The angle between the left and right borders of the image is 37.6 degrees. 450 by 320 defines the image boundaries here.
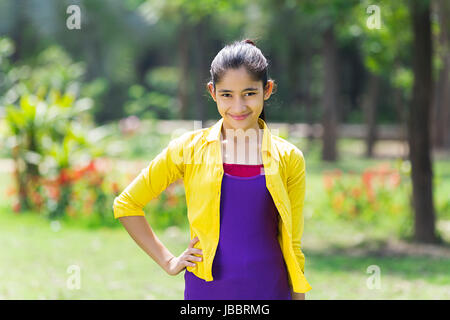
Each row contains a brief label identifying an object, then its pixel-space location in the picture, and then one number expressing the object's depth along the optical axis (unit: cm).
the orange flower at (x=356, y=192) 966
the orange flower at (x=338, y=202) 979
